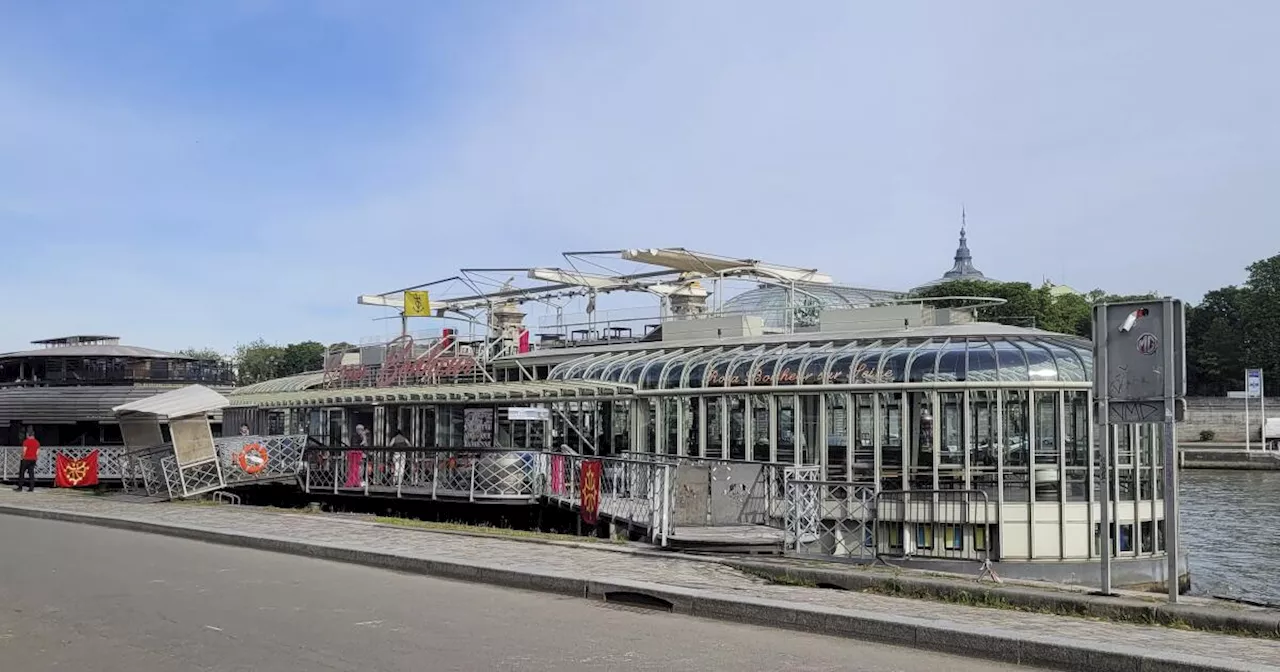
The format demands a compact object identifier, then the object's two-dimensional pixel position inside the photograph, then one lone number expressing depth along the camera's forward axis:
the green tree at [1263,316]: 92.31
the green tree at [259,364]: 123.19
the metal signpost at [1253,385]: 82.56
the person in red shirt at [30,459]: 31.47
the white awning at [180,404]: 28.28
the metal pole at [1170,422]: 9.70
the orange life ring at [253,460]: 29.59
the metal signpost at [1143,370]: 9.90
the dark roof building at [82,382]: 40.12
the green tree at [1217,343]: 99.00
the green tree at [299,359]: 120.30
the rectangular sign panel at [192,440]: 28.17
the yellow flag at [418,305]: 44.00
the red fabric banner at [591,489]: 20.28
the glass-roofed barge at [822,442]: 17.86
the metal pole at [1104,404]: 10.37
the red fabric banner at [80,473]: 34.41
